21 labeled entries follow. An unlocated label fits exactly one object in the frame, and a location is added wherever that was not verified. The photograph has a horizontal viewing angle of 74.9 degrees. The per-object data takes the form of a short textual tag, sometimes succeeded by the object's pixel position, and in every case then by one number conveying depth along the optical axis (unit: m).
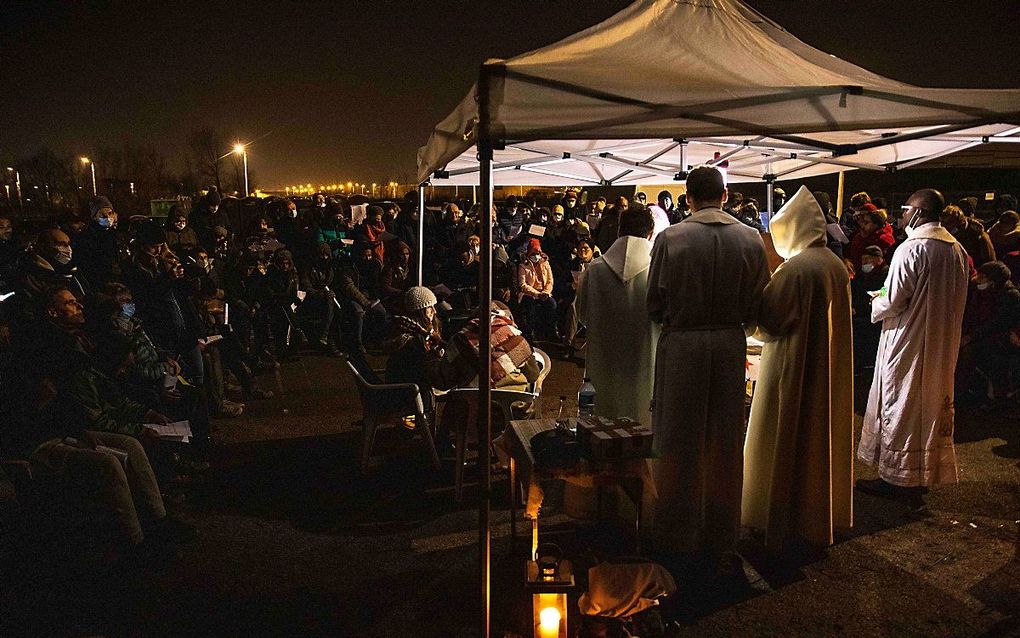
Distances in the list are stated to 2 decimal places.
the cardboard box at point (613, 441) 3.35
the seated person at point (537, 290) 10.23
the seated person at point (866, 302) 8.12
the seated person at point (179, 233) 8.84
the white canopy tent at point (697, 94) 2.93
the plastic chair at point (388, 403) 5.16
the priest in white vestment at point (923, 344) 4.59
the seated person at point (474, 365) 4.84
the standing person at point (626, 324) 4.34
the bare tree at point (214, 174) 50.00
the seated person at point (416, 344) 5.37
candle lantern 2.95
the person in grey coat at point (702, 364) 3.70
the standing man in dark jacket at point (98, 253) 7.67
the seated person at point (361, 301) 9.80
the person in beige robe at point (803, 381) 3.88
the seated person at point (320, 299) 9.98
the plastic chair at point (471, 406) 4.79
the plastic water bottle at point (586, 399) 4.05
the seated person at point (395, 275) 10.15
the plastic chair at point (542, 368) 5.33
